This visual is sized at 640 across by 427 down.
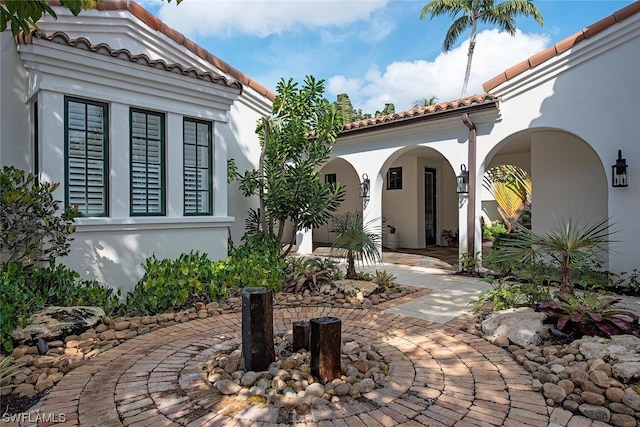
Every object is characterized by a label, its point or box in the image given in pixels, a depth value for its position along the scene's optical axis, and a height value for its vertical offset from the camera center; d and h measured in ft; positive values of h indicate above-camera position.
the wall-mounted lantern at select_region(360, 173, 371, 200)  36.17 +3.54
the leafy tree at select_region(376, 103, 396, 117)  90.33 +27.72
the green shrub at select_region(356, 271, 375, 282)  23.53 -3.50
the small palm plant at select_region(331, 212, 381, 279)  22.65 -1.19
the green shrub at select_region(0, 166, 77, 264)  15.21 +0.17
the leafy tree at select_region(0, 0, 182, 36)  9.50 +5.60
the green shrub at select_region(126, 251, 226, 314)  17.89 -3.07
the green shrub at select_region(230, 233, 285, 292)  21.09 -2.40
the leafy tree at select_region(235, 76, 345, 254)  25.20 +4.33
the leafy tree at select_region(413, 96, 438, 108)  105.04 +34.65
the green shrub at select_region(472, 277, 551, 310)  16.49 -3.43
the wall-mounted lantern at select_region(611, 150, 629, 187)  21.47 +2.73
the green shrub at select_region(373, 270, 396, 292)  22.43 -3.63
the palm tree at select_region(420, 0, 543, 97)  72.95 +42.03
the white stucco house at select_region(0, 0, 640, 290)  18.44 +5.85
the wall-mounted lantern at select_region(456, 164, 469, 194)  29.14 +3.07
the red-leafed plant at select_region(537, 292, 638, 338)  13.06 -3.53
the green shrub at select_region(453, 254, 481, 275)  28.35 -3.26
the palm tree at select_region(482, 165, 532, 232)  52.47 +3.81
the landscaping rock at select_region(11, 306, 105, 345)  13.19 -3.67
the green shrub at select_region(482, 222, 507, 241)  56.33 -1.36
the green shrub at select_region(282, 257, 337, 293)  21.79 -3.20
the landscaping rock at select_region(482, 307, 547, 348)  13.23 -3.93
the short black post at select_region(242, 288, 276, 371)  11.20 -3.24
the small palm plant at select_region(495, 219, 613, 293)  15.70 -1.22
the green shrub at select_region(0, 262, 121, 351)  13.42 -2.85
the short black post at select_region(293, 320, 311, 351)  12.45 -3.80
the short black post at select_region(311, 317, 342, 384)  10.43 -3.58
